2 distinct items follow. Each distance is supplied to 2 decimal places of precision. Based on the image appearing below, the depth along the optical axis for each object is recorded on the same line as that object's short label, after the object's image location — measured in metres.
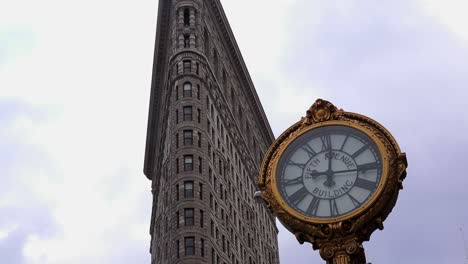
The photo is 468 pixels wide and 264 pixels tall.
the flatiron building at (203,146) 68.00
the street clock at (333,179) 6.06
